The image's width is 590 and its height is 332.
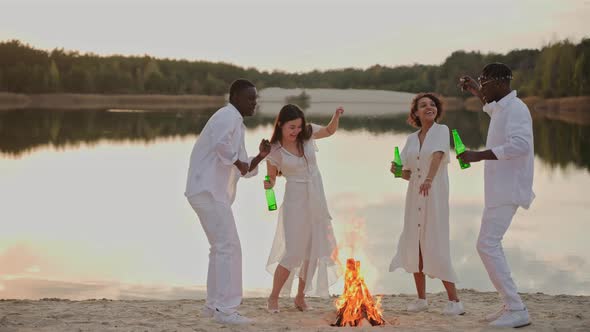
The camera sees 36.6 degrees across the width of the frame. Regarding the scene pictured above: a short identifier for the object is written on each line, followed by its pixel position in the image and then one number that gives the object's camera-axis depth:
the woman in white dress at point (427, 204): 7.98
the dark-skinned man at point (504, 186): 7.14
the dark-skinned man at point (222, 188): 7.32
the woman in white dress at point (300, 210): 8.09
